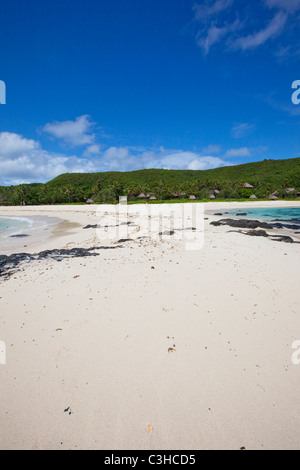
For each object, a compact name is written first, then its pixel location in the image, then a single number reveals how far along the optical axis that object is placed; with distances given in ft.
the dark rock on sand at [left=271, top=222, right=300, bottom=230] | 58.20
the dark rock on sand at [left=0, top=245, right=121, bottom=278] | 25.27
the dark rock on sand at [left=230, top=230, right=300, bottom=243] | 38.01
